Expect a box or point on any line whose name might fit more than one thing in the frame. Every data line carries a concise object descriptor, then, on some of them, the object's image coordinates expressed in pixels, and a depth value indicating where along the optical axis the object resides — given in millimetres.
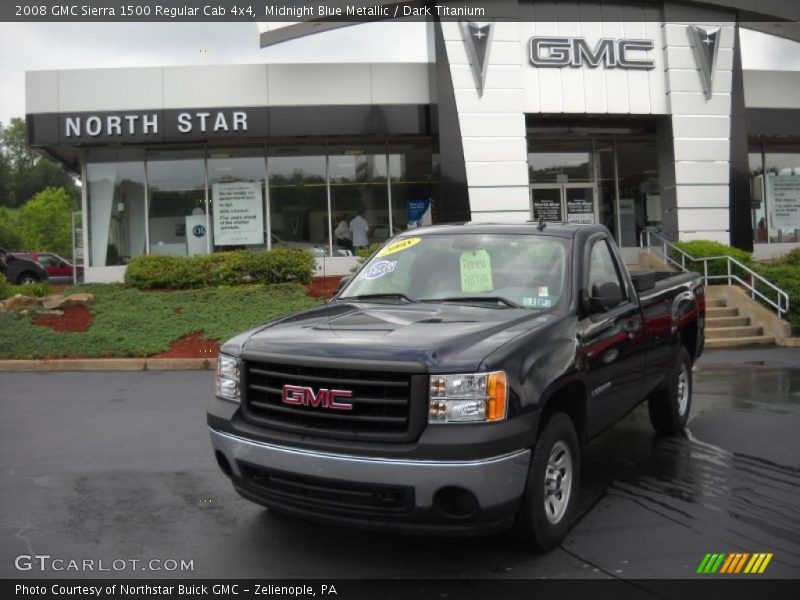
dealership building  17953
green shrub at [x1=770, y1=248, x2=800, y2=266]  18019
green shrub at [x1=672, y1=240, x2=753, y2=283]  16250
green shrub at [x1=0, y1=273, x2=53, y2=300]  16781
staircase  13422
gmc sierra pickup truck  3545
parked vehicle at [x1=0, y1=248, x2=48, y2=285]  28202
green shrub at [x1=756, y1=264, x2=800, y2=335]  14320
